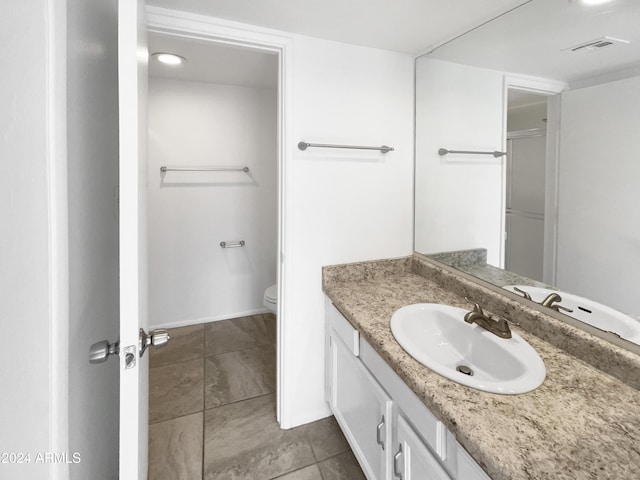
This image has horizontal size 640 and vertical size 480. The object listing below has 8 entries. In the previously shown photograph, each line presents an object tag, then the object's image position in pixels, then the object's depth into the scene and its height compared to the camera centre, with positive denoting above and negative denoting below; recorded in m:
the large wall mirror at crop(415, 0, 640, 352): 0.94 +0.28
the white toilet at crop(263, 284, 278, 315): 2.33 -0.60
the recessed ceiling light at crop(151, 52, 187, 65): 2.02 +1.13
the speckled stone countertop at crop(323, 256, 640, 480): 0.61 -0.46
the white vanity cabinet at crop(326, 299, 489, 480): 0.79 -0.65
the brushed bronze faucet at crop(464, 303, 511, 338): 1.06 -0.36
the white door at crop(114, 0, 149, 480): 0.65 -0.04
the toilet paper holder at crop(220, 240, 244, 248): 2.85 -0.21
